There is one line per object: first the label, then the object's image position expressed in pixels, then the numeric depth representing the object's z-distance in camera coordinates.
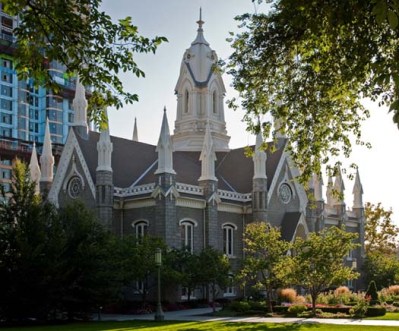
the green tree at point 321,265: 30.91
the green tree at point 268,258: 33.47
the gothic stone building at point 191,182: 41.34
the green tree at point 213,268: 37.66
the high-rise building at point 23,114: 91.69
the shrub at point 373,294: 35.19
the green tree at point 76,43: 11.57
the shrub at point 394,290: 41.48
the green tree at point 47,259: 27.05
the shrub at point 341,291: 39.59
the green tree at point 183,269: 36.06
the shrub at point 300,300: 37.72
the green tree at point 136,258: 33.97
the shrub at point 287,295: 39.41
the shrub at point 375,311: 29.80
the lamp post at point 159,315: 28.83
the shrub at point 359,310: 29.44
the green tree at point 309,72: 14.39
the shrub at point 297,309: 31.53
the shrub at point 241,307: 33.62
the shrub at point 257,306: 33.88
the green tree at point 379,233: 68.12
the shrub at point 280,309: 32.88
